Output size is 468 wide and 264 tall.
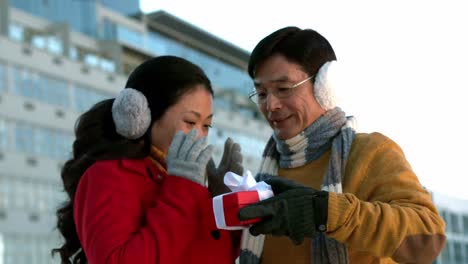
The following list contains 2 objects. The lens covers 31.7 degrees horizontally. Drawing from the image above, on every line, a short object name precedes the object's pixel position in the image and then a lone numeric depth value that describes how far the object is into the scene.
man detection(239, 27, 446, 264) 2.52
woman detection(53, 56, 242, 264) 2.96
